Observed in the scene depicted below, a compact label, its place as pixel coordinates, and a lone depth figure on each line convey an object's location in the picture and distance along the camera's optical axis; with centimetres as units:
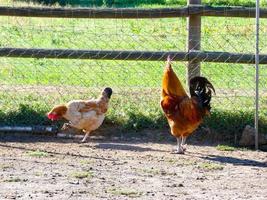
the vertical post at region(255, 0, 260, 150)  1151
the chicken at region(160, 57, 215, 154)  1127
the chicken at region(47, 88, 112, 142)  1198
